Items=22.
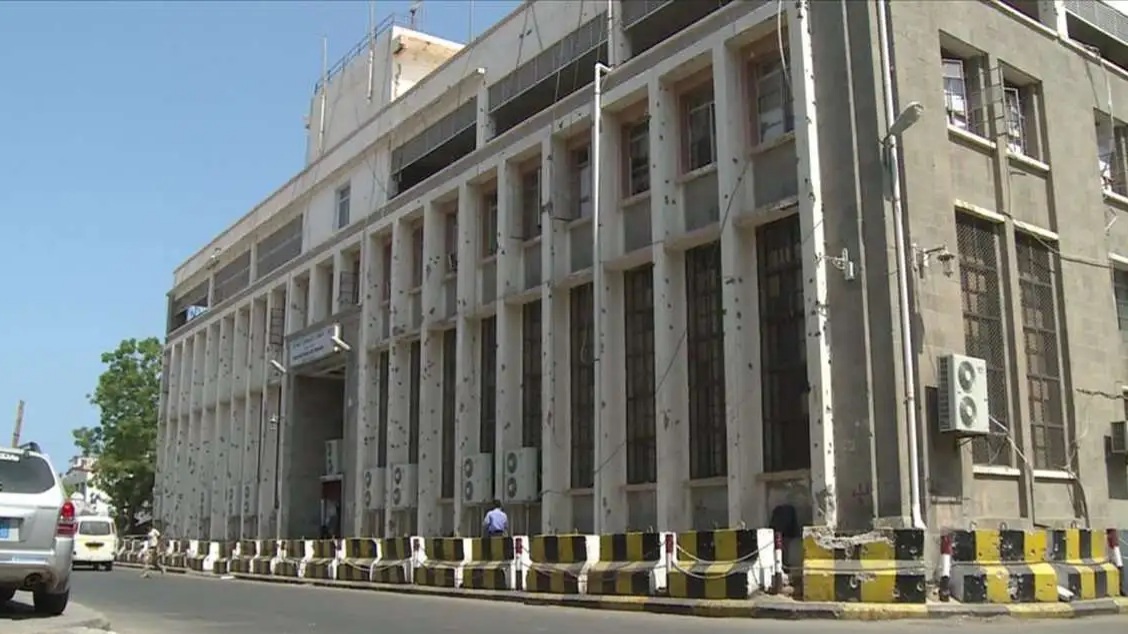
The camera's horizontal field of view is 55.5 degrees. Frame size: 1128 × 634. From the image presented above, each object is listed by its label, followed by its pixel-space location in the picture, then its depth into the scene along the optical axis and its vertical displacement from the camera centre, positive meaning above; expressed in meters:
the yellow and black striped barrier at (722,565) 14.34 -0.74
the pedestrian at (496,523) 20.86 -0.19
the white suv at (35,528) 11.57 -0.10
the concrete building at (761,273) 15.36 +4.09
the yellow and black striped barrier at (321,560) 26.11 -1.10
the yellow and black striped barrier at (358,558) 24.45 -1.00
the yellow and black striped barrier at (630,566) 15.74 -0.81
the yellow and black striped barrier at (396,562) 22.48 -1.02
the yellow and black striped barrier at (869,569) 13.23 -0.74
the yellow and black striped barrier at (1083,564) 14.49 -0.78
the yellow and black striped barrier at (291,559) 28.02 -1.14
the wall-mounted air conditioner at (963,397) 14.77 +1.52
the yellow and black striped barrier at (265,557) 30.11 -1.16
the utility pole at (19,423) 52.28 +4.77
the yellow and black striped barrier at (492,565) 18.83 -0.92
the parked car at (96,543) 35.84 -0.83
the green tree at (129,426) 57.34 +4.84
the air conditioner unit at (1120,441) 18.11 +1.08
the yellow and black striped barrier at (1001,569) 13.59 -0.78
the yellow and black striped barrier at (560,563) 17.25 -0.82
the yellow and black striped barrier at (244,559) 31.77 -1.27
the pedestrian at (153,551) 38.71 -1.21
